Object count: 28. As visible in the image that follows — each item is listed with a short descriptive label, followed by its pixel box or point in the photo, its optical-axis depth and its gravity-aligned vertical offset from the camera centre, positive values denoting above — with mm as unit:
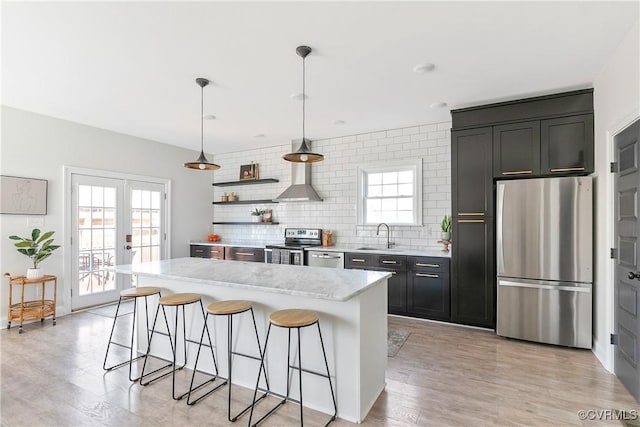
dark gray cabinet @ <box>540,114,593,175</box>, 3420 +789
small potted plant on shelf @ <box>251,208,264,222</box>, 6310 +40
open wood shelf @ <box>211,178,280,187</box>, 6070 +672
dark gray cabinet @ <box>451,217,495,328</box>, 3904 -696
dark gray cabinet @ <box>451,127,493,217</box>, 3929 +558
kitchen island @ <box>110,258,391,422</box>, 2207 -822
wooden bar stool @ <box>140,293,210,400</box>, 2589 -1037
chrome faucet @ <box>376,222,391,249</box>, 5057 -246
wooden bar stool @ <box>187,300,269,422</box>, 2309 -701
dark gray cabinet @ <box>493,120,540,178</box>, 3668 +787
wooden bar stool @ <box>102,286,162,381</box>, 2864 -709
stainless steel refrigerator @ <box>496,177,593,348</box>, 3324 -459
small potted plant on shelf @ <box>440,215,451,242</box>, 4480 -186
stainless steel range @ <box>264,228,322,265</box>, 5227 -501
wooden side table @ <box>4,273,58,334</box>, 3869 -1136
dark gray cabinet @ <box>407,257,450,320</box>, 4172 -936
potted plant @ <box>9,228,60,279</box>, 3898 -402
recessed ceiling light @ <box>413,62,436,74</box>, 2954 +1385
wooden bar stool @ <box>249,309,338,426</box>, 2095 -695
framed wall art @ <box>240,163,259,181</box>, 6312 +872
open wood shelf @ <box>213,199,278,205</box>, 6066 +274
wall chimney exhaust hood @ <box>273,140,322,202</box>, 5496 +506
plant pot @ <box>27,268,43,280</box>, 3982 -716
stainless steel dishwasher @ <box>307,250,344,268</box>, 4848 -654
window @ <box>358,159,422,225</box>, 4934 +374
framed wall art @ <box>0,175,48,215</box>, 3951 +251
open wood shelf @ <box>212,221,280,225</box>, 6177 -134
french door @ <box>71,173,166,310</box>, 4715 -240
